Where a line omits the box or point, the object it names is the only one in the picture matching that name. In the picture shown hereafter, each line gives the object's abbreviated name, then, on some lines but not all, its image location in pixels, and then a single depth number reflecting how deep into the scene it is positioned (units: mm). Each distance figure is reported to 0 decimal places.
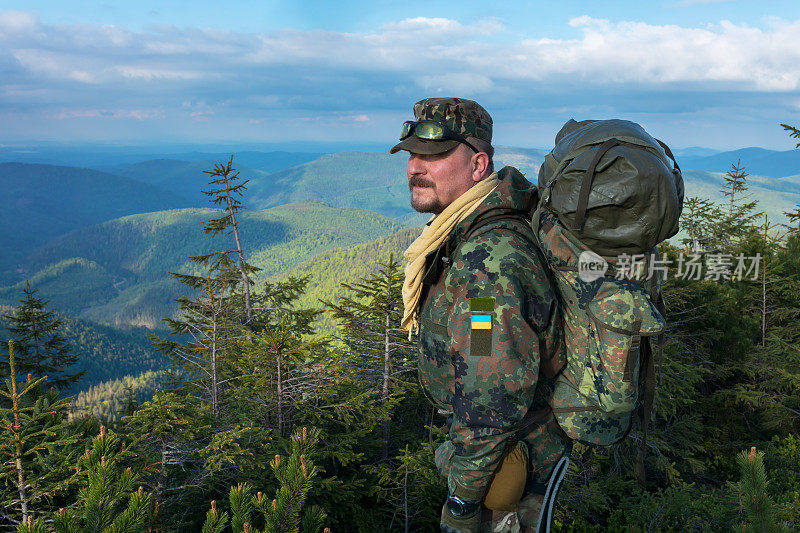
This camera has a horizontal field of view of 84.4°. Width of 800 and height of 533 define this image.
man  2654
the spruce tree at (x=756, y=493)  2955
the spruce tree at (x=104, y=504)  2463
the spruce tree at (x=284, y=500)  2730
